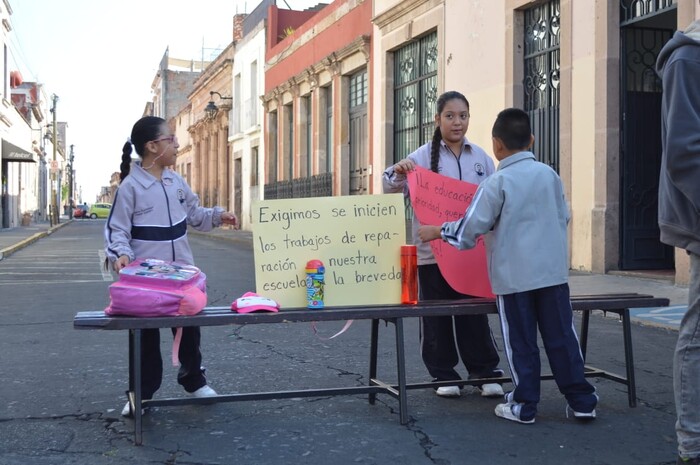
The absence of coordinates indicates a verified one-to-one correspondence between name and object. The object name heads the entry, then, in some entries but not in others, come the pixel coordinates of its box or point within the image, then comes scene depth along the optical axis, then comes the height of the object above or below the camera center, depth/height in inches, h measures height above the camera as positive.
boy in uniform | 166.1 -6.6
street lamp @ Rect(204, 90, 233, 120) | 1416.1 +220.2
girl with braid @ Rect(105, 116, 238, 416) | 176.4 +3.6
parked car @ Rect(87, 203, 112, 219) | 3122.5 +98.3
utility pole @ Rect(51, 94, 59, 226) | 1738.4 +130.7
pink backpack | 159.8 -10.3
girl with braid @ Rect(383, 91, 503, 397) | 193.0 -11.5
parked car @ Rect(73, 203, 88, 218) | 3132.9 +91.7
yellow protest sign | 175.3 -2.0
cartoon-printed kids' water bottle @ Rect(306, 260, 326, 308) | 172.4 -9.9
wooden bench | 158.6 -15.8
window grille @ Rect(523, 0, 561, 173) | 527.5 +99.9
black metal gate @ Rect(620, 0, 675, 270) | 474.0 +50.9
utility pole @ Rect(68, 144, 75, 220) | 2725.4 +176.4
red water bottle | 180.7 -8.2
